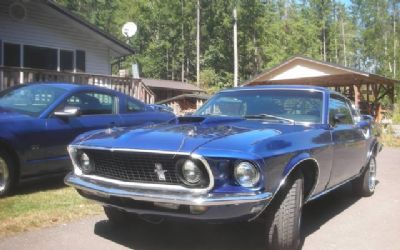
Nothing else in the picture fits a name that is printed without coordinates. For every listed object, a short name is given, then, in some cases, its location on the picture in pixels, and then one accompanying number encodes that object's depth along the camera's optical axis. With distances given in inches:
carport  930.7
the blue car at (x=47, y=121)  241.1
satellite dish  808.3
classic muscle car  145.6
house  577.3
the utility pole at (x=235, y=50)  1718.5
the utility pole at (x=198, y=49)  2107.5
